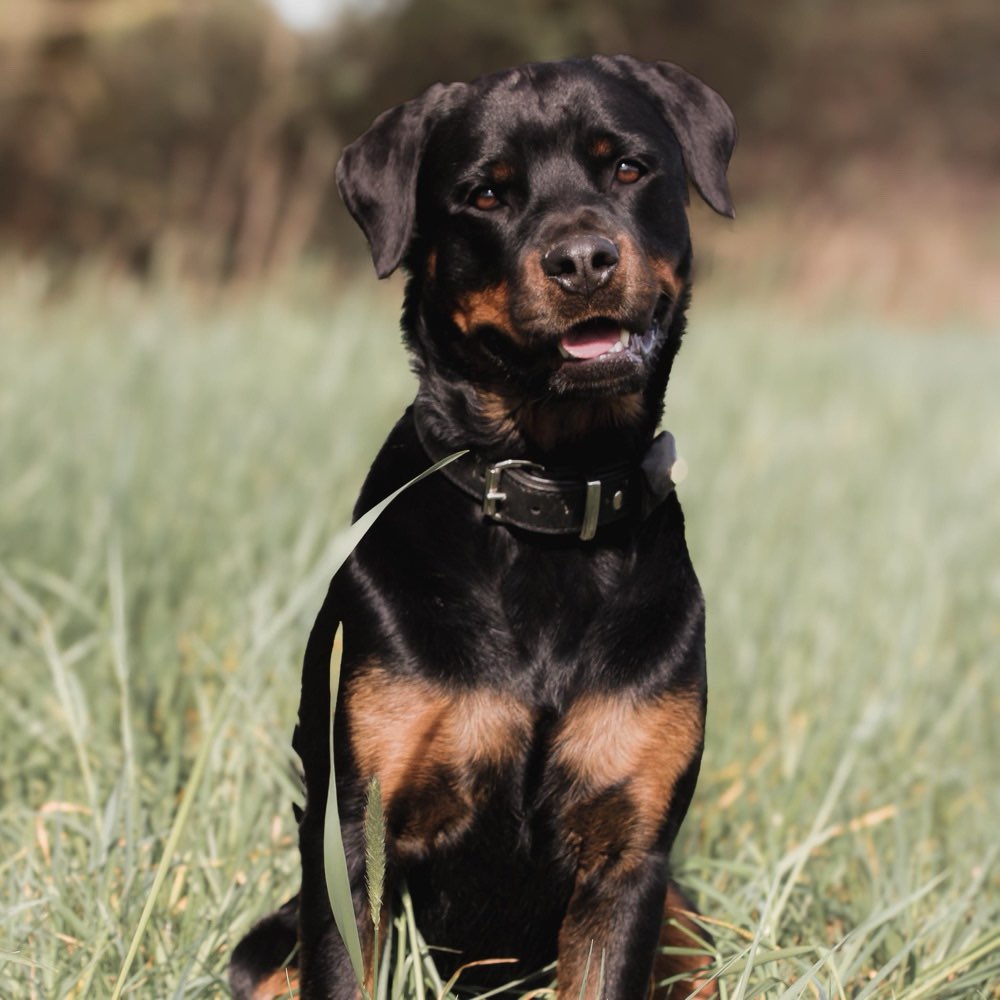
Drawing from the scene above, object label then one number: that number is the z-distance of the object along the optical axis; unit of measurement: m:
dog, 2.31
